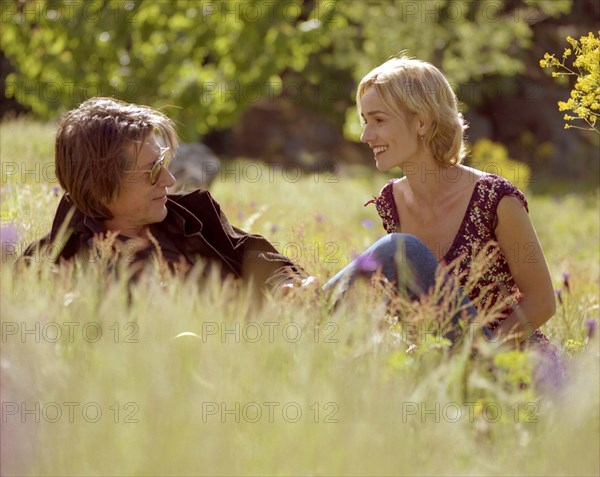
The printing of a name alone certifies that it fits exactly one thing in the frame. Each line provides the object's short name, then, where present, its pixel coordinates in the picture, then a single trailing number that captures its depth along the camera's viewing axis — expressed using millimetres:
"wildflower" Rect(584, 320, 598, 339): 7294
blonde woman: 7128
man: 6568
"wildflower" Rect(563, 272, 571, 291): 8872
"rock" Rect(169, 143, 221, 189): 18683
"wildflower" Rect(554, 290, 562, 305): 8519
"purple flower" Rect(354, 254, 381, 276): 5748
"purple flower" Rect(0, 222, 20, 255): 6458
